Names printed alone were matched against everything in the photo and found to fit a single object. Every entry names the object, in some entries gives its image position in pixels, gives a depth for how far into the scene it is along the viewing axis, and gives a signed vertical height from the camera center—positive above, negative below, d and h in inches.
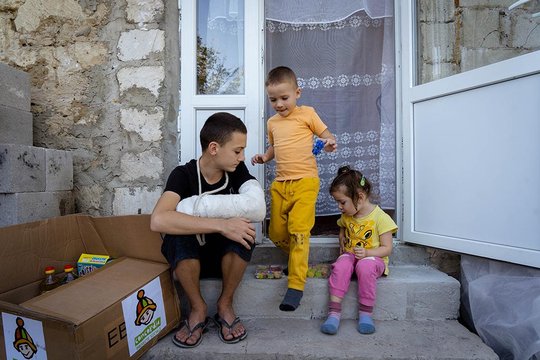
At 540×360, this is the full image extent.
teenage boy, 68.3 -8.1
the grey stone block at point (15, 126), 81.4 +13.5
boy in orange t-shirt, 81.7 +4.3
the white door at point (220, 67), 100.2 +32.9
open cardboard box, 52.9 -19.9
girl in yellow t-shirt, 75.0 -16.2
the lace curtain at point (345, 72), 106.6 +32.9
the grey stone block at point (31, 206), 75.2 -5.7
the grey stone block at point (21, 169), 74.3 +2.9
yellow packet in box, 77.8 -18.5
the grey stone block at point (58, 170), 84.5 +2.8
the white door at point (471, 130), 75.0 +11.3
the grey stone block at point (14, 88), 81.0 +22.8
